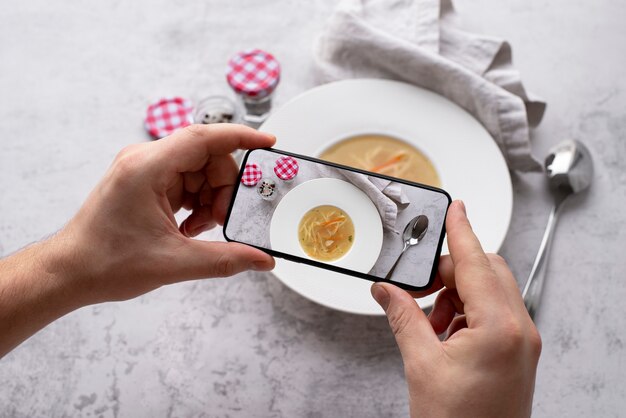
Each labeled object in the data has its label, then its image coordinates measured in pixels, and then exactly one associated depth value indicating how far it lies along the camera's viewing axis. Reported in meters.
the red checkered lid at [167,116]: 1.28
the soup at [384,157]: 1.18
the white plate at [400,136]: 1.10
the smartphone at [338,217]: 0.88
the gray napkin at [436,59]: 1.20
